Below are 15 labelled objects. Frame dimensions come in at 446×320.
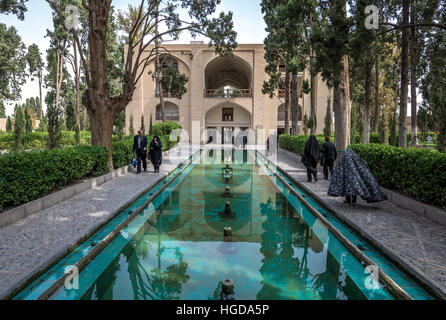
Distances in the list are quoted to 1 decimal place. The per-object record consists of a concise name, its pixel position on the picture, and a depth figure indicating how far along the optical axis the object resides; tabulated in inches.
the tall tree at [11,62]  1282.4
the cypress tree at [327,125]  874.1
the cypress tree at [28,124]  1027.9
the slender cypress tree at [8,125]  1272.9
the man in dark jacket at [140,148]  472.1
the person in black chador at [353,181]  260.1
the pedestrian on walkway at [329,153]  409.1
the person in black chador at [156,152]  490.3
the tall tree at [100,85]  431.8
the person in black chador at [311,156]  404.8
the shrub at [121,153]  479.5
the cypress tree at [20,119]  880.4
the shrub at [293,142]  657.6
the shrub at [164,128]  907.6
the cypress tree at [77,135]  898.9
